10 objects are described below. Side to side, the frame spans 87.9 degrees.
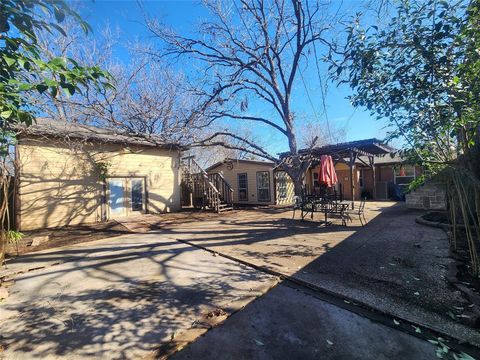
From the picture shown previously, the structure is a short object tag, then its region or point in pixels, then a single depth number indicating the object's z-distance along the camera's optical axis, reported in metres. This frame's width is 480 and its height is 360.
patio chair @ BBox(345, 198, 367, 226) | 8.29
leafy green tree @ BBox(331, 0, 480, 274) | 2.63
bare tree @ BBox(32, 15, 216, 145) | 8.59
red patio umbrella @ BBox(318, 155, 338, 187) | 8.77
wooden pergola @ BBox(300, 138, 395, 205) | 12.79
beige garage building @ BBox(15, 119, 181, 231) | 8.72
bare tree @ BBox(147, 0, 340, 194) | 10.91
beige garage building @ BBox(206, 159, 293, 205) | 15.95
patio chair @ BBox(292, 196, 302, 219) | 11.21
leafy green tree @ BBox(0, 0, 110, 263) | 1.60
